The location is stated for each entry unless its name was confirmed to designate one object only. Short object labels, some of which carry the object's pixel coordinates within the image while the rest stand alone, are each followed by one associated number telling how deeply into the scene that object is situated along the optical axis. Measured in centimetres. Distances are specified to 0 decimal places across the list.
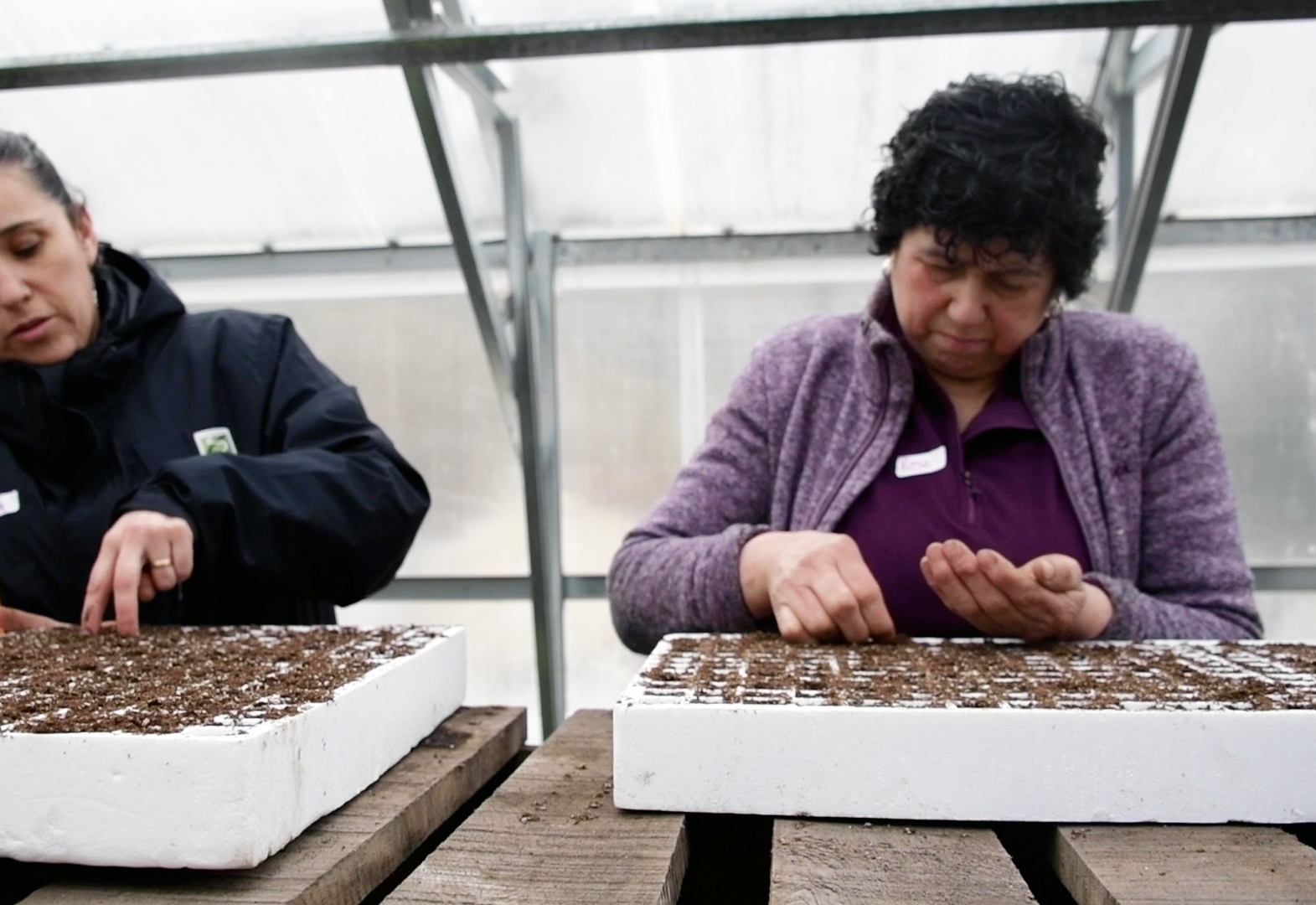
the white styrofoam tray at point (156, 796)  63
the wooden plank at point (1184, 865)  59
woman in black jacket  122
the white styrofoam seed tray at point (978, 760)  70
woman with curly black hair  123
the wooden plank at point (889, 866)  60
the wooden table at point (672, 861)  60
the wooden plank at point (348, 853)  62
